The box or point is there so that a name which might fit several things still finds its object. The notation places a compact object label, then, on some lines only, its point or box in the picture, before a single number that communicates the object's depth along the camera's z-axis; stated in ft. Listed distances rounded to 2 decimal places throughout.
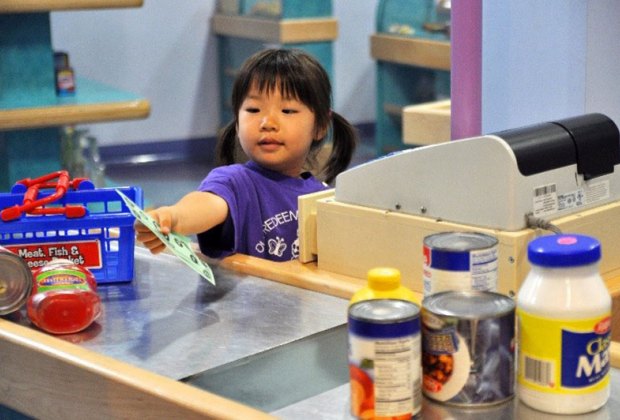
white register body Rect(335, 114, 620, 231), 7.09
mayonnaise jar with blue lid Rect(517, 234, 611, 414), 5.78
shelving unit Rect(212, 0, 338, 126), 25.97
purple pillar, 8.32
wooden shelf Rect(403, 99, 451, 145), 12.87
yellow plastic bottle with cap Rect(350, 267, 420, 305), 6.01
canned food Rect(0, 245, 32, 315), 7.15
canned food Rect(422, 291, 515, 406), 5.88
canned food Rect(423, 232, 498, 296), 6.19
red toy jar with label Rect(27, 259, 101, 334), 7.06
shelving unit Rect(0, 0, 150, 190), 15.59
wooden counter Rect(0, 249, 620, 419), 6.06
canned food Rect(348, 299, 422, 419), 5.77
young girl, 8.46
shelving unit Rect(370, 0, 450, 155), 24.56
